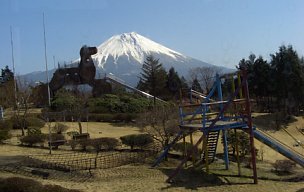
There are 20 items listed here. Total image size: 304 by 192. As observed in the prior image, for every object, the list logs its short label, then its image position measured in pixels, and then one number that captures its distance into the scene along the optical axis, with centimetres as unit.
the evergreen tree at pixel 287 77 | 4284
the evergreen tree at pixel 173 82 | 6218
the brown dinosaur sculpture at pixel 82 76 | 5338
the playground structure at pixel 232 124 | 1581
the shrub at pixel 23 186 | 1075
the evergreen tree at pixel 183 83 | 6719
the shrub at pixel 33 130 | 2559
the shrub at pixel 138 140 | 2217
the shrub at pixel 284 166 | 1875
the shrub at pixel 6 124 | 2805
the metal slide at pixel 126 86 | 5350
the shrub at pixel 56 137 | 2389
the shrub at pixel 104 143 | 2200
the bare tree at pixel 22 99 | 3021
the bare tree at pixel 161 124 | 2144
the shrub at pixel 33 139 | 2325
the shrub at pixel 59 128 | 2861
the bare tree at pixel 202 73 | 6926
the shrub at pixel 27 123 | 3042
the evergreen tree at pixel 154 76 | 5525
